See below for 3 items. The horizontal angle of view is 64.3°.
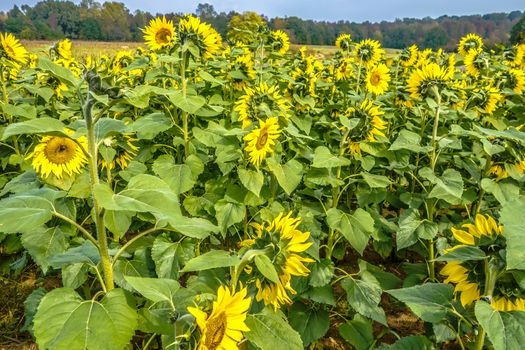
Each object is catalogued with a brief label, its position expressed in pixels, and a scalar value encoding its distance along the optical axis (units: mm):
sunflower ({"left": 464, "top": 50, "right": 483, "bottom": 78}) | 5367
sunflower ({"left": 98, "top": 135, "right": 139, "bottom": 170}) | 2707
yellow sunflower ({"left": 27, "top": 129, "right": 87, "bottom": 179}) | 2467
